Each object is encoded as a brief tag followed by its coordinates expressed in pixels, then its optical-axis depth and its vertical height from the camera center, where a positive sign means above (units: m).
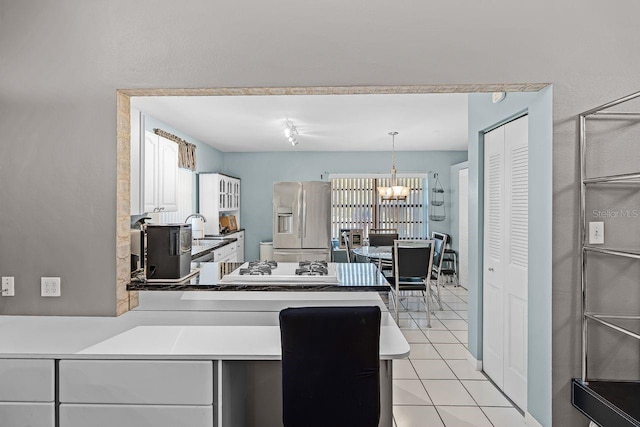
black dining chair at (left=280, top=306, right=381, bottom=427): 1.66 -0.60
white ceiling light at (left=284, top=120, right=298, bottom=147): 5.62 +1.10
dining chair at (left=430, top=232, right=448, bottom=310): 5.52 -0.52
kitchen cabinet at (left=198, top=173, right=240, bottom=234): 6.80 +0.19
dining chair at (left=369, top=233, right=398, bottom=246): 6.73 -0.43
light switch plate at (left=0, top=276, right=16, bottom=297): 2.28 -0.40
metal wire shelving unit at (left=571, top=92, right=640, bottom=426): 1.85 -0.55
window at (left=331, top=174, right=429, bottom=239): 8.62 +0.08
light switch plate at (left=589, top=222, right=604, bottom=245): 2.16 -0.10
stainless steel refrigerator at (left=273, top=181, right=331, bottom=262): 6.70 -0.13
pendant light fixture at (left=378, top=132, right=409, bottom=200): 6.85 +0.32
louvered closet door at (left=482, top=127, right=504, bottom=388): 3.20 -0.35
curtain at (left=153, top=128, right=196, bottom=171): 5.59 +0.81
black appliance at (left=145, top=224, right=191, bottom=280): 2.44 -0.23
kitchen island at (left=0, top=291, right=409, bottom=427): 1.74 -0.67
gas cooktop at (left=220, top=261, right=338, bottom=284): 2.44 -0.37
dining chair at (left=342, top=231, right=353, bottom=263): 6.33 -0.51
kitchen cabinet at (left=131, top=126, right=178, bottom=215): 2.62 +0.29
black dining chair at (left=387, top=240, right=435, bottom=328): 5.06 -0.61
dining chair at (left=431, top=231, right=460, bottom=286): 7.54 -0.99
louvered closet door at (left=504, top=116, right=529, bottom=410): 2.83 -0.33
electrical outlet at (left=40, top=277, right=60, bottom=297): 2.28 -0.40
